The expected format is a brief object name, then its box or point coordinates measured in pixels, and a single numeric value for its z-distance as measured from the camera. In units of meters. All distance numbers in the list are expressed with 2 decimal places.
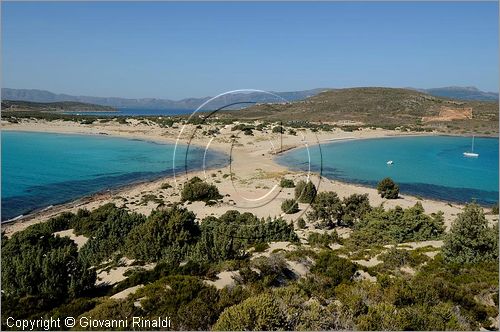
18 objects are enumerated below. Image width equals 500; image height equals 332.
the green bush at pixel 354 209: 25.02
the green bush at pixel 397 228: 20.95
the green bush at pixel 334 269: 12.06
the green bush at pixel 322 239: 19.50
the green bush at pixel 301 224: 24.47
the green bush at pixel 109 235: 17.41
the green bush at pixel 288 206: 27.23
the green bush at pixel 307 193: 30.56
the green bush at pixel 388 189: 34.29
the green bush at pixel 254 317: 7.35
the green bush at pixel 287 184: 36.84
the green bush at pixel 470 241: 14.98
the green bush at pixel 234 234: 14.98
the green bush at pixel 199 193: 31.55
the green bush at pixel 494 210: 29.00
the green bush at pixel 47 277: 11.67
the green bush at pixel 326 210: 25.33
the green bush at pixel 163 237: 16.30
